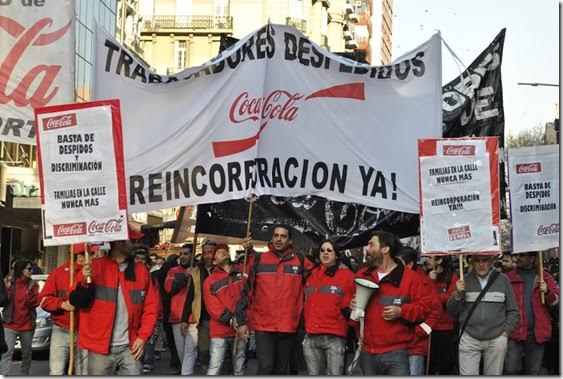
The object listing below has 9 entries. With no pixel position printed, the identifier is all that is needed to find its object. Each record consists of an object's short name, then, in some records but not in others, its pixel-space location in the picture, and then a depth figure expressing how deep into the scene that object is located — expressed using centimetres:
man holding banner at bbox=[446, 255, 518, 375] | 1072
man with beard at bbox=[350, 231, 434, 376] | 961
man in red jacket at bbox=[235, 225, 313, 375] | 1125
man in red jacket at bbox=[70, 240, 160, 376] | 912
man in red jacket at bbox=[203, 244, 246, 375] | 1278
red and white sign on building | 1055
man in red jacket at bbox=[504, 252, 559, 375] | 1248
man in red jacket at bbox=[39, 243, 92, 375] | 943
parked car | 1825
